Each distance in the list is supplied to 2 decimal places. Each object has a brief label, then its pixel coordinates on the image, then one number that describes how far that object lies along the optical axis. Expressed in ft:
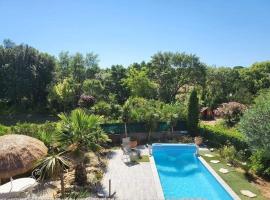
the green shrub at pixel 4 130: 46.87
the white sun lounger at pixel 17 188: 29.06
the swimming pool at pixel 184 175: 36.35
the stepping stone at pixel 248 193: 33.40
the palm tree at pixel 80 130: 32.38
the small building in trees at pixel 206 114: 88.87
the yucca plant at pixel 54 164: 26.72
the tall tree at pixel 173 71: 99.81
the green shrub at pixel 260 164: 39.54
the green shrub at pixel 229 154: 45.38
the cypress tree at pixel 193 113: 62.26
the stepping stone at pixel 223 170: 41.27
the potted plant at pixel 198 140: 57.38
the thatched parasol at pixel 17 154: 34.95
